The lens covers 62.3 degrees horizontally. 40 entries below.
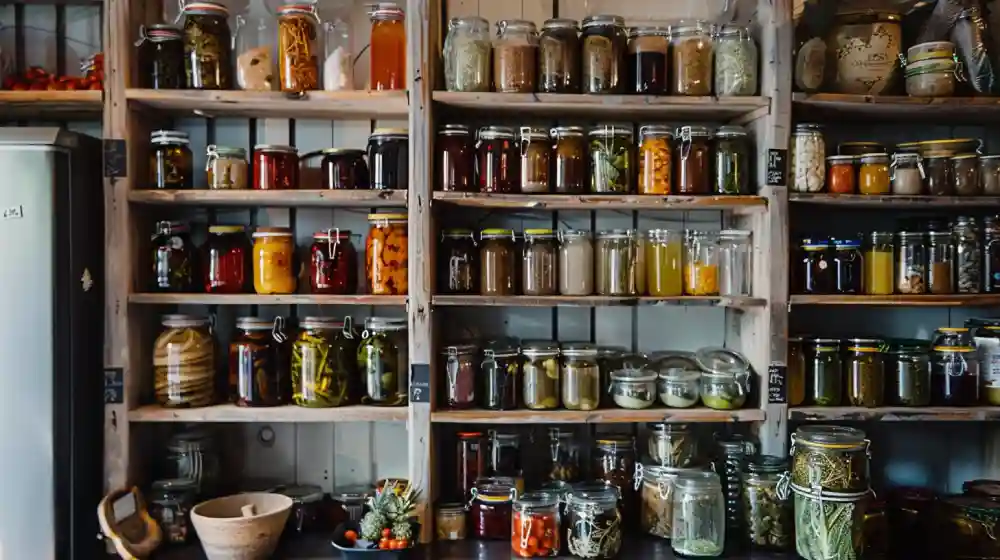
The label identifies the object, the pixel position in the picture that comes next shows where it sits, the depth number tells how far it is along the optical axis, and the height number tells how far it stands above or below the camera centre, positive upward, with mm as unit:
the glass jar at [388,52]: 2201 +615
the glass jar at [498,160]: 2193 +320
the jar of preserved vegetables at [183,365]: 2168 -215
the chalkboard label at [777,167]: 2160 +291
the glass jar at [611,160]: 2205 +321
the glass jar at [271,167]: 2186 +306
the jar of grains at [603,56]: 2170 +590
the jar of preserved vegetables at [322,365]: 2182 -222
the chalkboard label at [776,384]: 2174 -279
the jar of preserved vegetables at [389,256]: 2191 +68
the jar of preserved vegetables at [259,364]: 2188 -217
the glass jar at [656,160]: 2191 +319
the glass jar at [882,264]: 2223 +36
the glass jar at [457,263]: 2213 +48
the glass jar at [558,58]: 2166 +584
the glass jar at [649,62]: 2180 +575
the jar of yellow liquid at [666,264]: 2250 +42
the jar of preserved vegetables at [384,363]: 2203 -217
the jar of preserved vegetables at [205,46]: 2164 +622
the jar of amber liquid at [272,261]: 2193 +57
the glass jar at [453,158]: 2170 +323
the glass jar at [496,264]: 2209 +45
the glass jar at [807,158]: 2180 +317
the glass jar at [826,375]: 2215 -261
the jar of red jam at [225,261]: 2221 +59
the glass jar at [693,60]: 2180 +580
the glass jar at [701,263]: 2238 +43
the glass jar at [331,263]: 2215 +51
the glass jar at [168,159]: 2199 +333
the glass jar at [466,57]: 2143 +585
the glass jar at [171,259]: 2205 +66
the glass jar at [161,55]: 2168 +601
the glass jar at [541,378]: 2197 -260
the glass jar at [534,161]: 2182 +316
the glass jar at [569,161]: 2195 +317
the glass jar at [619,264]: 2225 +43
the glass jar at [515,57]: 2148 +582
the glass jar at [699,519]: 2021 -590
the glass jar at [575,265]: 2215 +41
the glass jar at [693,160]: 2197 +316
